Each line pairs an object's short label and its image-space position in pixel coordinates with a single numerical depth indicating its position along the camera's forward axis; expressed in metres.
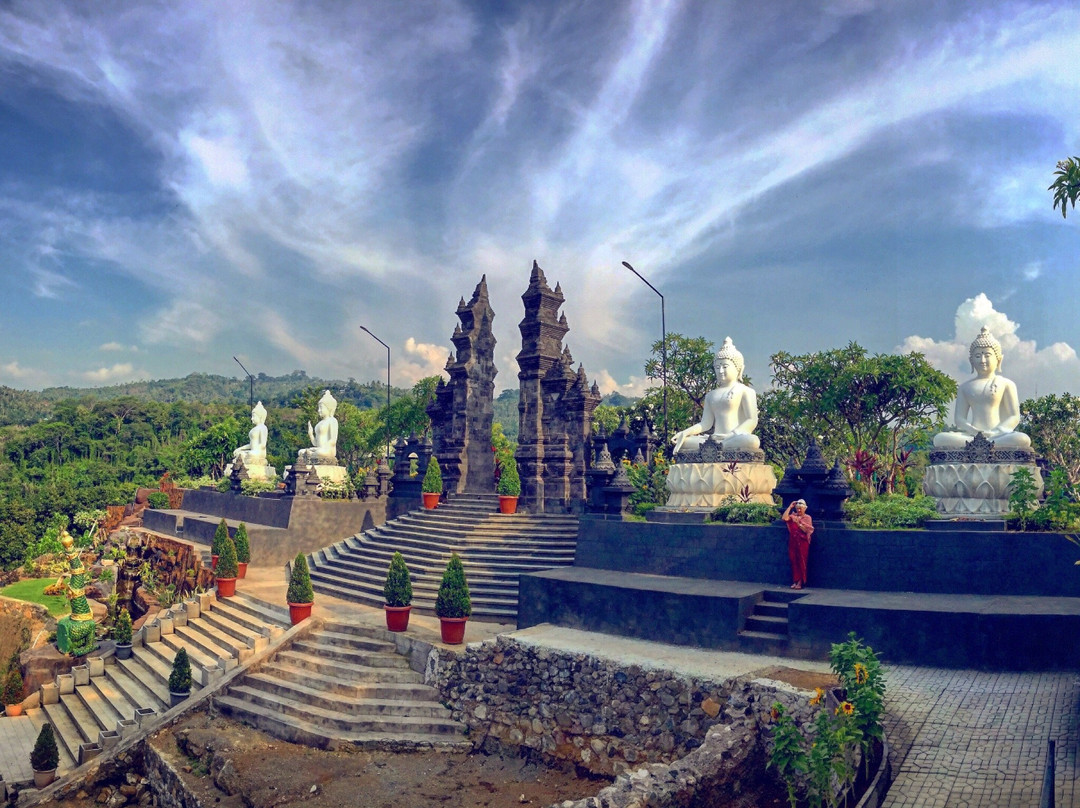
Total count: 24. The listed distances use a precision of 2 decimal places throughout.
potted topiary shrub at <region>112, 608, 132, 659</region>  18.52
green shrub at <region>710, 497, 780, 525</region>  14.91
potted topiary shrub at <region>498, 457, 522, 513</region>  22.47
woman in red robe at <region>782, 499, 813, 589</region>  13.24
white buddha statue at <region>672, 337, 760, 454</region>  17.05
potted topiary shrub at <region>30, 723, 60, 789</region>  13.20
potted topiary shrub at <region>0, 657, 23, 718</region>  16.78
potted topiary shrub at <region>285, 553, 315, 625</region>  16.11
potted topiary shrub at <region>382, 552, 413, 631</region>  15.02
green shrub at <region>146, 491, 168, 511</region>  34.12
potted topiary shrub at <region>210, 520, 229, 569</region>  20.09
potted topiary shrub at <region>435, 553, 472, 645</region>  14.02
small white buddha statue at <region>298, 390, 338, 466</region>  29.53
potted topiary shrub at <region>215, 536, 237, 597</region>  19.83
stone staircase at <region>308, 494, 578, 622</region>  17.73
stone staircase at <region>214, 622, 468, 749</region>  12.60
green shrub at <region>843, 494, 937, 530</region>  13.72
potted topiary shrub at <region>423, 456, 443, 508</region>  24.38
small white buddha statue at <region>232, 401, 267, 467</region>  33.12
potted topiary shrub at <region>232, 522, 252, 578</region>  21.59
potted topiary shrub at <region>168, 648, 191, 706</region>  14.70
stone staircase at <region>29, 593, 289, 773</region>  14.91
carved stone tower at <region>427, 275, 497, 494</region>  26.00
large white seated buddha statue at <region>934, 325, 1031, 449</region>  14.33
